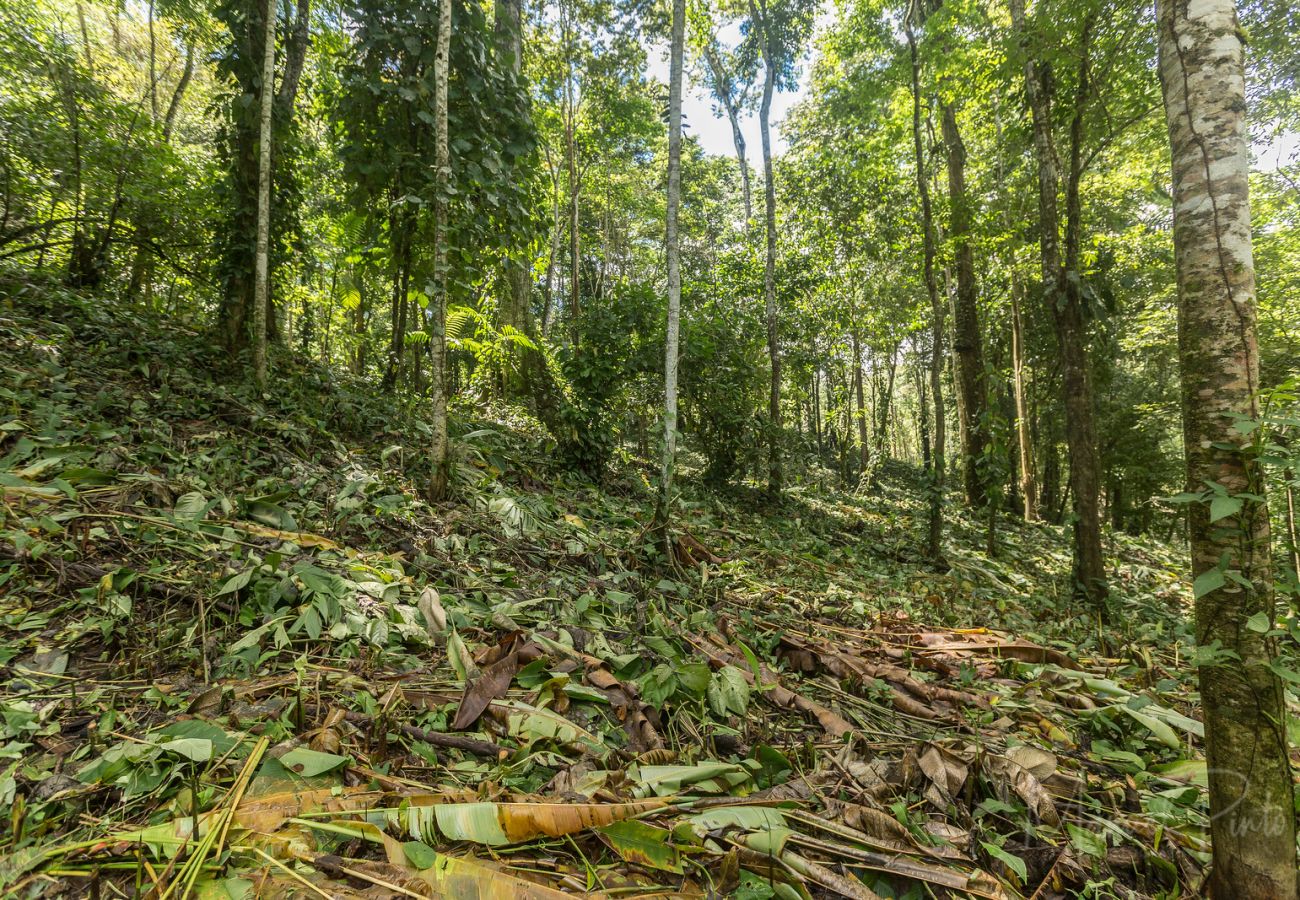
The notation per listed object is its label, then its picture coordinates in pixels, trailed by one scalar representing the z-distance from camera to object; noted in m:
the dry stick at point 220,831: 1.51
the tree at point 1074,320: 6.66
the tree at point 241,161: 6.26
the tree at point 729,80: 13.77
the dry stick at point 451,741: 2.26
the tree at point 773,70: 10.11
